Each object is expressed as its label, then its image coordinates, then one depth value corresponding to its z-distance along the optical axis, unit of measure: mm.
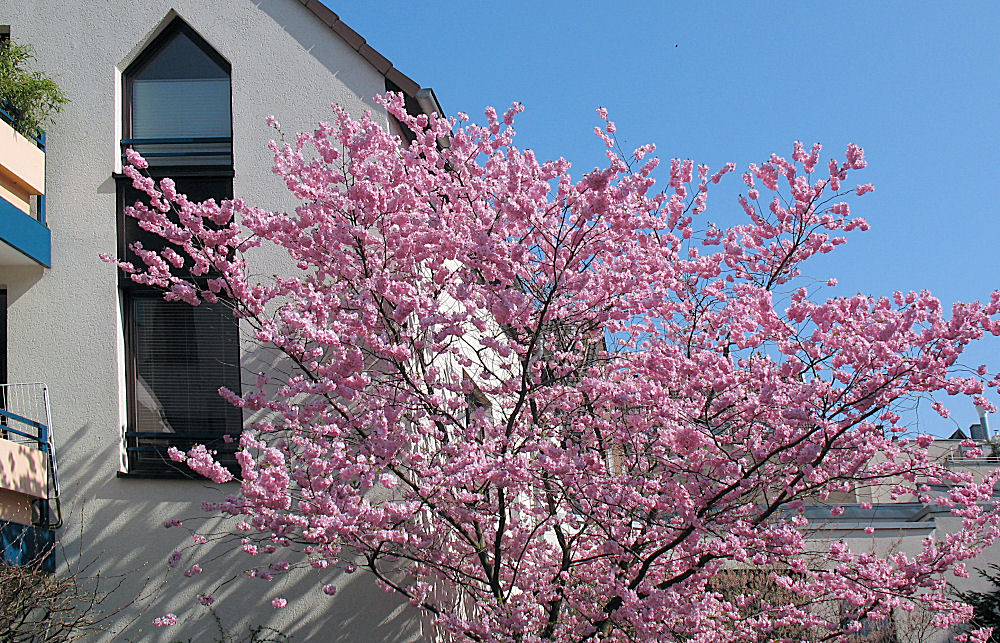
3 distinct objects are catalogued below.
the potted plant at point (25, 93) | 8852
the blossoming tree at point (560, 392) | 6152
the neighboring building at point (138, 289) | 8141
